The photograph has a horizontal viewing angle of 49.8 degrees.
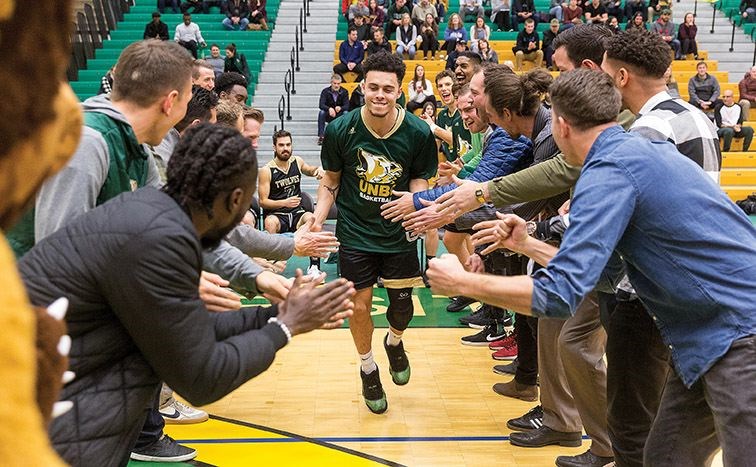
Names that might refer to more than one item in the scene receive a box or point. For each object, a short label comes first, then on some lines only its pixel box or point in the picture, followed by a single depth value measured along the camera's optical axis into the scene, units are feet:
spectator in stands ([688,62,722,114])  47.73
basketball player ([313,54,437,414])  16.43
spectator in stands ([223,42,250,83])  47.14
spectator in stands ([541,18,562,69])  52.27
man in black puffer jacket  6.63
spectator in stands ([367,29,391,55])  50.42
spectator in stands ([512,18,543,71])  52.80
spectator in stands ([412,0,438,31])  55.16
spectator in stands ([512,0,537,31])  58.95
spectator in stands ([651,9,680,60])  54.58
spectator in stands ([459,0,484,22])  58.37
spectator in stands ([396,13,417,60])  53.31
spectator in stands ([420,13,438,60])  53.52
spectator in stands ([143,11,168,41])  51.03
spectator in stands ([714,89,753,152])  46.26
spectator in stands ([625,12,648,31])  53.31
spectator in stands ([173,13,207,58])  52.16
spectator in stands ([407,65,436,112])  43.18
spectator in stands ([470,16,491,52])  53.88
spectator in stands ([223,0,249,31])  57.21
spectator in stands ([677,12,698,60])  54.60
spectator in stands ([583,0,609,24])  56.54
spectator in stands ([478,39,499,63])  49.71
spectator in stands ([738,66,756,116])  49.49
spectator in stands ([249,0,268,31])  56.85
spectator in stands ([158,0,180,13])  59.06
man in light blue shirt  8.08
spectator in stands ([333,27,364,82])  50.72
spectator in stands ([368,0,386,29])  55.24
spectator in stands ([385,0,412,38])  55.83
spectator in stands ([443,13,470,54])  53.31
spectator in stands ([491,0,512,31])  59.00
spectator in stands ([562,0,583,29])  56.65
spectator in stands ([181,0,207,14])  59.00
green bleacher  49.98
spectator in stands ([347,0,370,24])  55.16
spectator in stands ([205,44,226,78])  47.95
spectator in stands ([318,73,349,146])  45.09
